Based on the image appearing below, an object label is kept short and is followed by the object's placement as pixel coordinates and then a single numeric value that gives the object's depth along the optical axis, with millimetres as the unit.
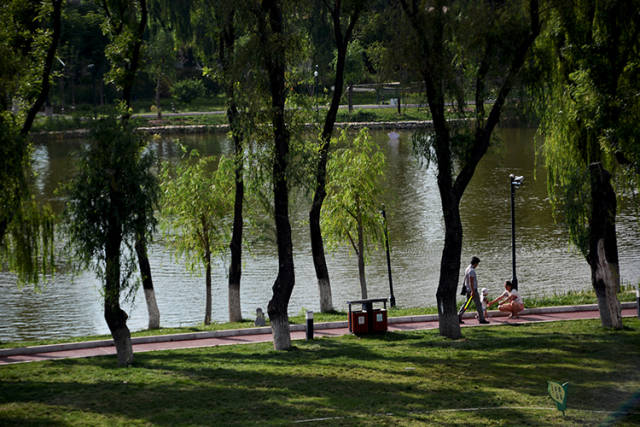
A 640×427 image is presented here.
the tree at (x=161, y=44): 63500
